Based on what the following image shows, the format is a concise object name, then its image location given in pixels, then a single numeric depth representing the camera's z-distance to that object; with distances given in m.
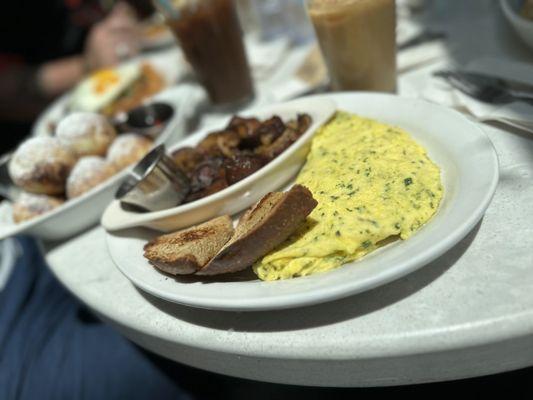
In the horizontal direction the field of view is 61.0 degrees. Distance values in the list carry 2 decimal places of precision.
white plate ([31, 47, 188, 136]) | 0.75
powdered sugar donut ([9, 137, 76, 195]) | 0.47
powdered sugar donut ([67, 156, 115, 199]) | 0.47
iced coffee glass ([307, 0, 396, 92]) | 0.44
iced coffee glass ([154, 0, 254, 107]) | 0.57
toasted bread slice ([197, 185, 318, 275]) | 0.28
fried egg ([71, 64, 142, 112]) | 0.74
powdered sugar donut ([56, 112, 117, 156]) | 0.52
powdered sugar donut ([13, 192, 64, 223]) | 0.46
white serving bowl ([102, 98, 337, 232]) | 0.37
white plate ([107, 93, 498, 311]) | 0.25
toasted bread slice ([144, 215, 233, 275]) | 0.30
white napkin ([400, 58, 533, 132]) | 0.36
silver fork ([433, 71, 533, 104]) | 0.38
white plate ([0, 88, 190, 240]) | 0.44
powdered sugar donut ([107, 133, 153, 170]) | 0.50
